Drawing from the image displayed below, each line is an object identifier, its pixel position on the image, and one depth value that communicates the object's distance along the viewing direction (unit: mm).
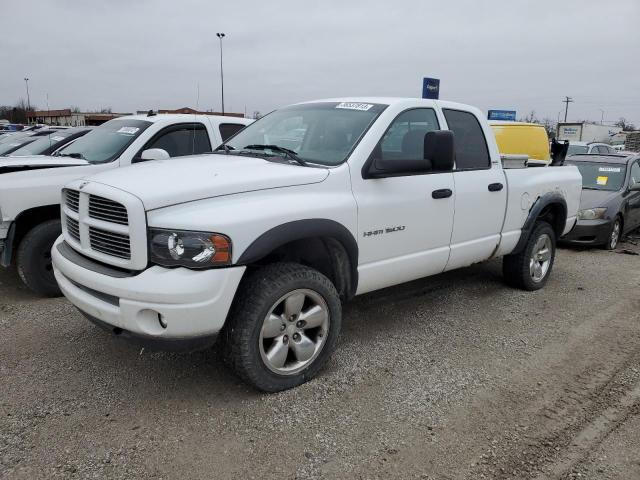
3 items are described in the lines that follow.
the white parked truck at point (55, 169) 4891
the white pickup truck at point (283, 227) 2912
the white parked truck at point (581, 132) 36812
